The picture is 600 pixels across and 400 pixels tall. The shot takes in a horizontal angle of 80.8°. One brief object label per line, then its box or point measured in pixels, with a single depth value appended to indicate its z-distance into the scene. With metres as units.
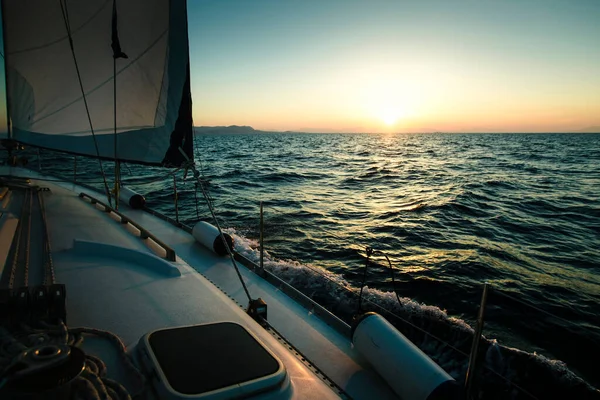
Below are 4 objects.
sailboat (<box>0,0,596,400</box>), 2.17
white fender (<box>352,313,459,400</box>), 2.78
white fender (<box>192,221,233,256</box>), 6.48
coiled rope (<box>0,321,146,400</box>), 1.79
